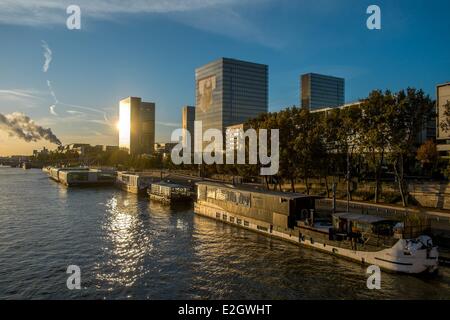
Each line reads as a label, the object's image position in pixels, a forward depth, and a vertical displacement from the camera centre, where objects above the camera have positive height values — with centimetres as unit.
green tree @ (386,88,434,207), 6819 +823
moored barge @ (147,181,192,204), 9444 -806
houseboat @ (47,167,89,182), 19244 -668
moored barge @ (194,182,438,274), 3838 -856
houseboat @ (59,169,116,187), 16312 -722
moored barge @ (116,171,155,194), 12644 -734
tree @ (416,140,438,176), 10531 +259
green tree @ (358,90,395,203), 6994 +788
